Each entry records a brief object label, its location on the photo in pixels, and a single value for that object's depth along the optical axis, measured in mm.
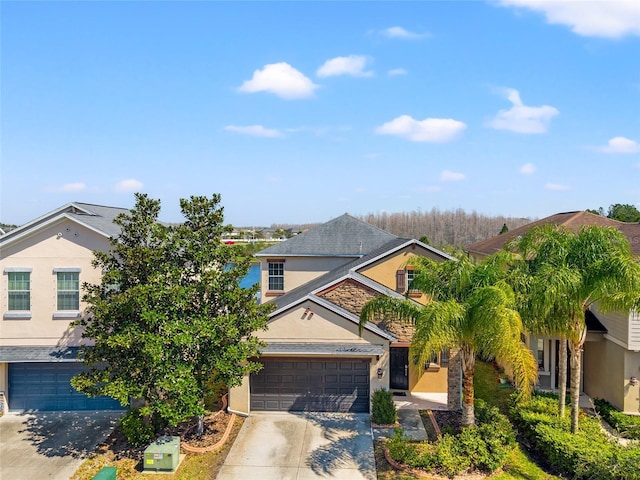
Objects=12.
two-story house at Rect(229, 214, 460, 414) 15914
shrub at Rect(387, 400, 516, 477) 12055
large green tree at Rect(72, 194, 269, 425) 12633
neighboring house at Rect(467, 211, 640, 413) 15625
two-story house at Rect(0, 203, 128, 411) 15883
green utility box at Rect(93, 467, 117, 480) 11383
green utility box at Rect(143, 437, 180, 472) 12516
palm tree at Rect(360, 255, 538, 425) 11625
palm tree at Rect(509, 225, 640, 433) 12164
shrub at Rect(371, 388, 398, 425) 15234
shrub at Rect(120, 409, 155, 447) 13609
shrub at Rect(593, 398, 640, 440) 13974
